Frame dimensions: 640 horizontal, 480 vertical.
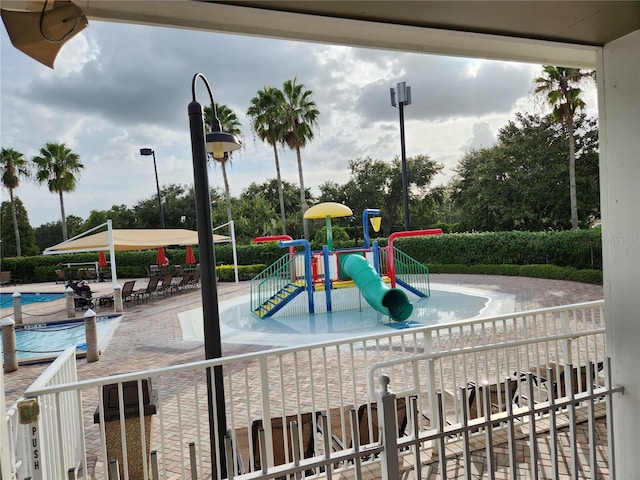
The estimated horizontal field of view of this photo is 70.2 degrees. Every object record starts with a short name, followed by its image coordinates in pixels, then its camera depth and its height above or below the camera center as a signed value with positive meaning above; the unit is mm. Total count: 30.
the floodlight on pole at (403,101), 15070 +3951
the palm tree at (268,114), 23594 +6023
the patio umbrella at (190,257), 16703 -853
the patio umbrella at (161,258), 15823 -778
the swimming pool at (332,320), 8692 -2171
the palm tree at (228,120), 24922 +6139
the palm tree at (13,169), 29828 +5040
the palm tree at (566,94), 17859 +4592
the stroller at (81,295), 13003 -1591
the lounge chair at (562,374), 3744 -1480
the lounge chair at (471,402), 3380 -1477
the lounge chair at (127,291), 13836 -1618
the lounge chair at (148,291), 14539 -1767
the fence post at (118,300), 12117 -1648
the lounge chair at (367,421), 3035 -1357
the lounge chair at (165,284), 15562 -1668
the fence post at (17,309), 11336 -1613
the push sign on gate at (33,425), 1807 -940
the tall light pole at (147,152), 20269 +3889
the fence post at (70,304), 11688 -1608
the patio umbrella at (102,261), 16048 -757
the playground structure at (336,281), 9819 -1414
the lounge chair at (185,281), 16183 -1680
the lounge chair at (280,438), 2947 -1418
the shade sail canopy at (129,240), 12648 -74
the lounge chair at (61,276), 20531 -1523
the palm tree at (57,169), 29328 +4830
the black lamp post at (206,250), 2864 -109
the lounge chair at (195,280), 16920 -1764
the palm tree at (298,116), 23828 +5862
